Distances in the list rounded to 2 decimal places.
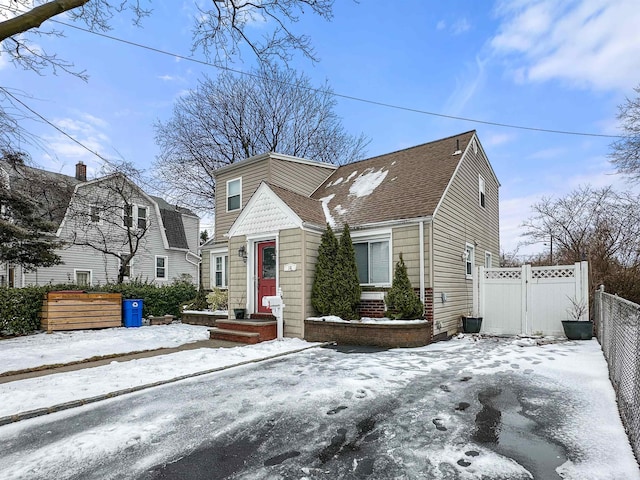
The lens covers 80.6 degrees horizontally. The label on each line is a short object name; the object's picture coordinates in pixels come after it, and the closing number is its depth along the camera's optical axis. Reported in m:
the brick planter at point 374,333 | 8.34
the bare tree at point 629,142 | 14.45
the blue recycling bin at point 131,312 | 12.87
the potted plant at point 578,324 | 9.02
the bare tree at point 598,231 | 11.09
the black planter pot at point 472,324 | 10.59
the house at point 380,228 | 9.44
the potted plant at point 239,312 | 10.73
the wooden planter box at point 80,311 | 11.06
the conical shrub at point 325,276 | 9.33
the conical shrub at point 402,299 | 8.68
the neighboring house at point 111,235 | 16.45
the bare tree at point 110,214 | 16.55
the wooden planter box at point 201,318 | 12.83
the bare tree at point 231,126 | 22.75
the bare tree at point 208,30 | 6.65
